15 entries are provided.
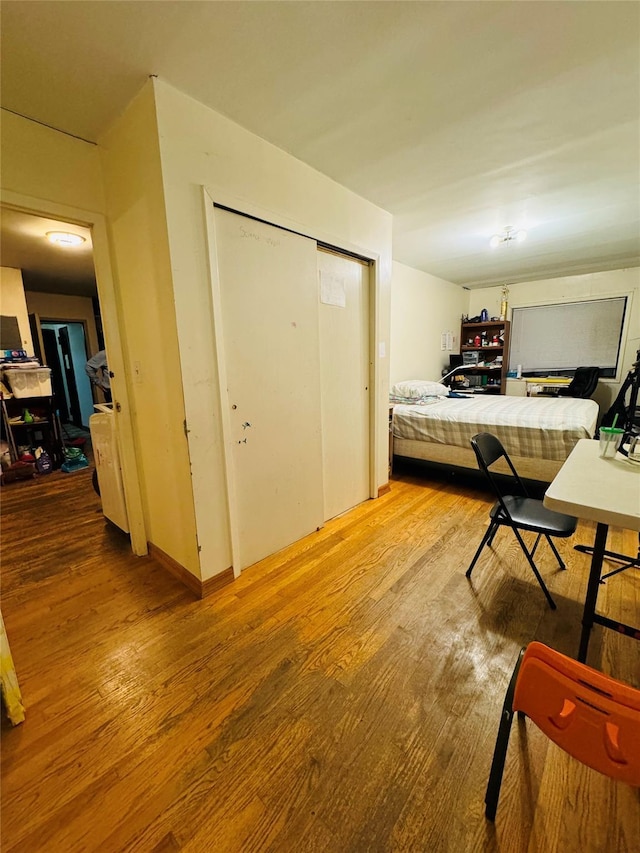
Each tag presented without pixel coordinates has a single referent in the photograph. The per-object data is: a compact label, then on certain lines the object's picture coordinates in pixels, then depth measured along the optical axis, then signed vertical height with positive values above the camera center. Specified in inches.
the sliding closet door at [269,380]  71.7 -4.8
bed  105.0 -23.2
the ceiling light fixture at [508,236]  126.0 +45.9
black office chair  185.2 -15.3
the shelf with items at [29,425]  150.9 -28.0
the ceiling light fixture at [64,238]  114.5 +43.4
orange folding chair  26.5 -29.8
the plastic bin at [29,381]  148.9 -7.7
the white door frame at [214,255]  64.2 +20.3
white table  42.2 -19.0
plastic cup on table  61.8 -15.8
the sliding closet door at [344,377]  94.9 -5.4
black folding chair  63.6 -32.1
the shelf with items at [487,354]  204.4 +1.3
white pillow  149.4 -14.2
